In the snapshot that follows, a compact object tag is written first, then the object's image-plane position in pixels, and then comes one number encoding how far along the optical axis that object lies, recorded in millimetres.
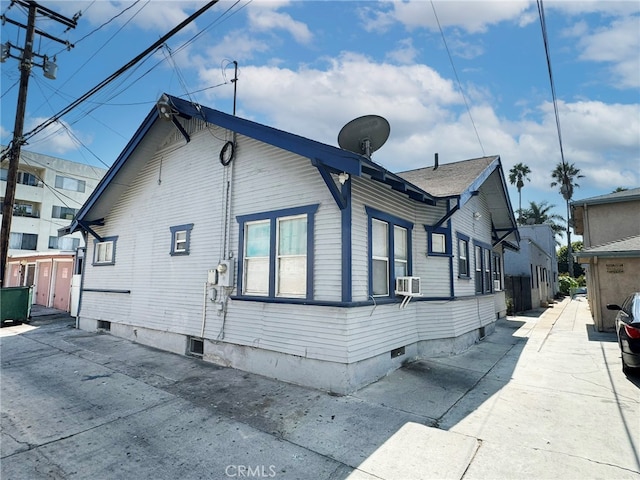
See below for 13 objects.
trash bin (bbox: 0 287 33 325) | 12712
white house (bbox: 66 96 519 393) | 6004
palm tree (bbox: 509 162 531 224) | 51312
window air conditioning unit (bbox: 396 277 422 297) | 7156
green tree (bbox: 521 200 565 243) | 43666
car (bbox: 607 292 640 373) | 6059
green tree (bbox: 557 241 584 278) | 46812
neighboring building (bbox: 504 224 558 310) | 19531
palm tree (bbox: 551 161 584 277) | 48219
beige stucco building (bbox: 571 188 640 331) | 10734
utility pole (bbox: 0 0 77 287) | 12375
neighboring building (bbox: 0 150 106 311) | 31141
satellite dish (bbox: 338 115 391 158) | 7418
